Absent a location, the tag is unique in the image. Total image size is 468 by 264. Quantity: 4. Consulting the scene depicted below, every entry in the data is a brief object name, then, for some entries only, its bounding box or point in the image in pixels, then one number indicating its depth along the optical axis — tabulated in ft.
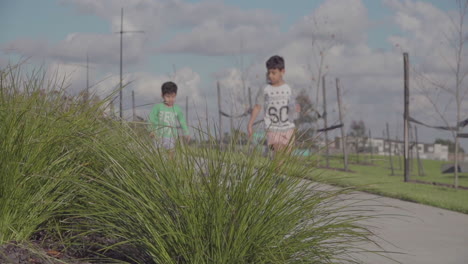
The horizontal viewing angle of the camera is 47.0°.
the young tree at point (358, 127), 76.99
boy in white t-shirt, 22.58
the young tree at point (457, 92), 37.76
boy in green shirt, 24.59
